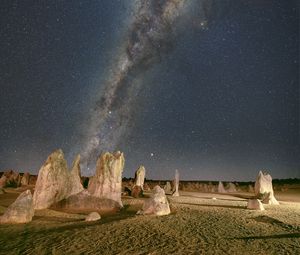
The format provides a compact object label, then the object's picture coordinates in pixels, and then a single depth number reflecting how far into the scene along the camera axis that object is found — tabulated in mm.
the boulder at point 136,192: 19122
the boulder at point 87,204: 12520
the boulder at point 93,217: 9492
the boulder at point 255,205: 12221
